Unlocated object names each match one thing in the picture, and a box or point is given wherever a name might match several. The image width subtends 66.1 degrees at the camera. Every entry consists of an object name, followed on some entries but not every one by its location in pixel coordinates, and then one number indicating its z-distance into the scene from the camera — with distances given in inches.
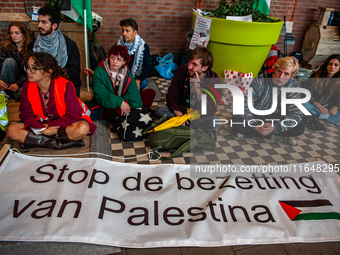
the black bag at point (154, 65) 181.5
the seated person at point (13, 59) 113.6
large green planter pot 136.0
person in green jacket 104.1
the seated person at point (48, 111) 85.5
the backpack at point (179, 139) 96.2
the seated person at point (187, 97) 106.0
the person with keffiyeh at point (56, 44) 109.9
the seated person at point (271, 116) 107.7
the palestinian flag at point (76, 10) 118.0
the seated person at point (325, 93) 119.2
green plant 142.7
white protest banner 60.9
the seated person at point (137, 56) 123.7
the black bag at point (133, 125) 103.1
